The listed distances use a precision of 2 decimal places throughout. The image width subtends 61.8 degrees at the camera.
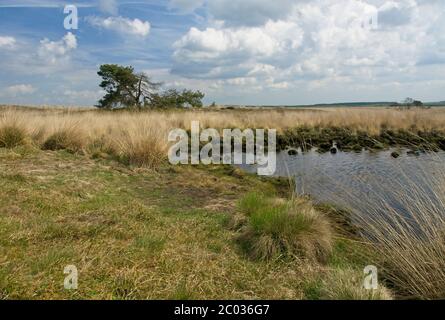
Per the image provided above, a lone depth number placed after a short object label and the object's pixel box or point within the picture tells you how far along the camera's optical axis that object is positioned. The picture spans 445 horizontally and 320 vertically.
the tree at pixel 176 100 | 29.55
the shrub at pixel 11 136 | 10.15
